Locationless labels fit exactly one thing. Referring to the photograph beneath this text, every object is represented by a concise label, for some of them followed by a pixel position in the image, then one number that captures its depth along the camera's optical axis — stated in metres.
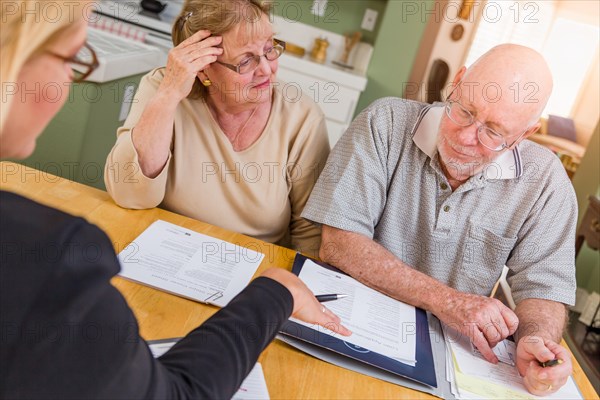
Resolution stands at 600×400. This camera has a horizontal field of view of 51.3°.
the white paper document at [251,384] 0.93
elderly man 1.41
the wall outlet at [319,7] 4.30
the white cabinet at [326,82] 3.77
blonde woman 0.54
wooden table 1.01
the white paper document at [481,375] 1.11
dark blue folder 1.08
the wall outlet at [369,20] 4.28
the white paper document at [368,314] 1.14
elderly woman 1.47
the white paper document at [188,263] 1.16
